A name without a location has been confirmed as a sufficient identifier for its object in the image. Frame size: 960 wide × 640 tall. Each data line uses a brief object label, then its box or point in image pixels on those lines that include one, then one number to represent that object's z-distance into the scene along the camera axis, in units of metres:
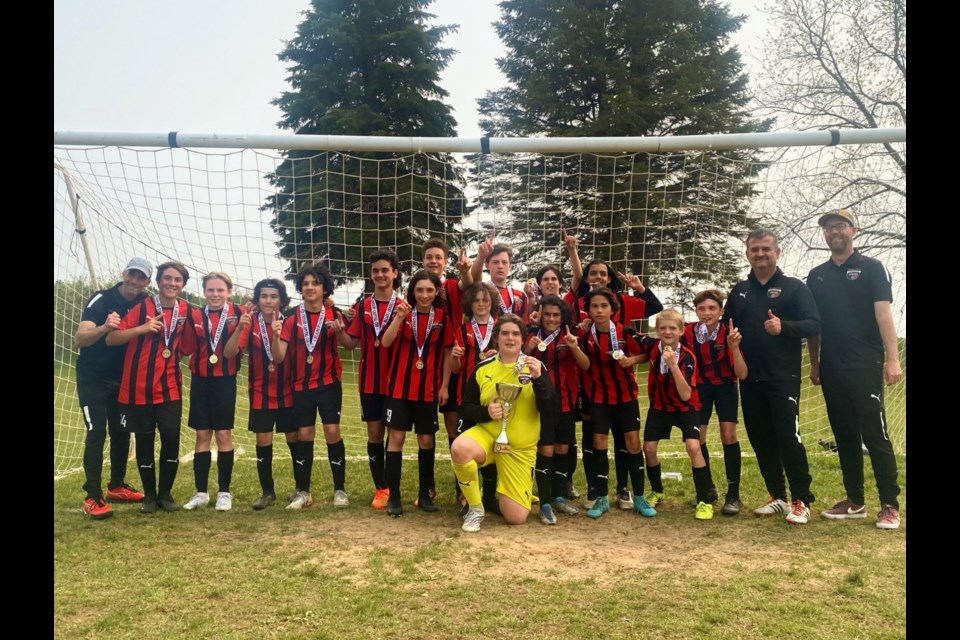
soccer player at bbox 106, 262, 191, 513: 4.63
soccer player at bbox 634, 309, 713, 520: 4.56
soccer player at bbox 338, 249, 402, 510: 4.75
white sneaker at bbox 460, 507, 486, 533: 4.18
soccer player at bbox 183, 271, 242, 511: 4.75
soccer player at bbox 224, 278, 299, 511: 4.78
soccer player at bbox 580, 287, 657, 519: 4.65
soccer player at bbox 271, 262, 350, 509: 4.79
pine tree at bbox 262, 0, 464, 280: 16.77
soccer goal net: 5.43
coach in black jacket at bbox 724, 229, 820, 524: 4.32
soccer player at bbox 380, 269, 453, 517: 4.62
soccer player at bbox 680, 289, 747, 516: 4.66
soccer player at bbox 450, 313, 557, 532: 4.29
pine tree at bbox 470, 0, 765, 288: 16.27
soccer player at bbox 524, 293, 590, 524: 4.50
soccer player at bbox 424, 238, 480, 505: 4.82
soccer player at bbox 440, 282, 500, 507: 4.57
